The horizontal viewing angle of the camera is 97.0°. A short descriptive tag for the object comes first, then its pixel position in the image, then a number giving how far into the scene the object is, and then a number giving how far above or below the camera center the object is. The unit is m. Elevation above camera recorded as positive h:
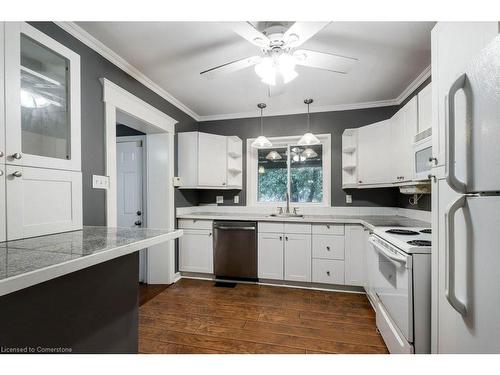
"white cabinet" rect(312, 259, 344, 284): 2.72 -1.07
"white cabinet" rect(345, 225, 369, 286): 2.65 -0.84
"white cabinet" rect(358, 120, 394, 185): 2.67 +0.40
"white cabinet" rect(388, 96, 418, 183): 2.00 +0.45
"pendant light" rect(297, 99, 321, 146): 2.75 +0.57
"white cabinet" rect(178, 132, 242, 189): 3.19 +0.39
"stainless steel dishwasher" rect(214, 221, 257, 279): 2.97 -0.86
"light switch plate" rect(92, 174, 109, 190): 1.87 +0.04
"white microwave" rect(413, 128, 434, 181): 1.66 +0.24
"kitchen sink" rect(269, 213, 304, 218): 3.19 -0.42
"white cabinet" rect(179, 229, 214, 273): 3.08 -0.92
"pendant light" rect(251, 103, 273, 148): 2.94 +0.58
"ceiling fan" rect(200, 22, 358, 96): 1.36 +0.95
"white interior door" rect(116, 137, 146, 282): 3.04 +0.02
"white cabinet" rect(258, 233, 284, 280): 2.89 -0.92
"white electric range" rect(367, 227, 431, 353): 1.35 -0.70
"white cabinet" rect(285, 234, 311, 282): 2.81 -0.92
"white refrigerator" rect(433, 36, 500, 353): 0.71 -0.07
